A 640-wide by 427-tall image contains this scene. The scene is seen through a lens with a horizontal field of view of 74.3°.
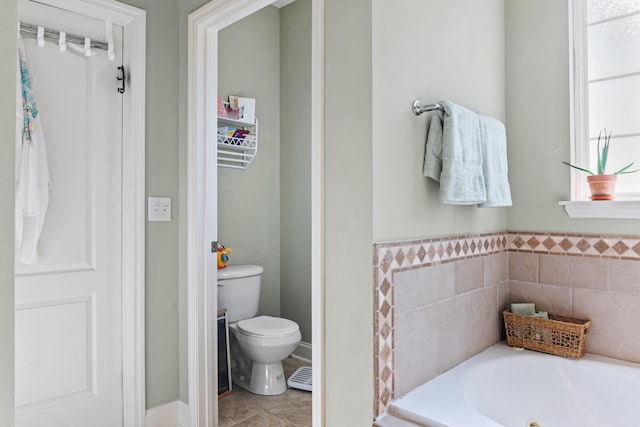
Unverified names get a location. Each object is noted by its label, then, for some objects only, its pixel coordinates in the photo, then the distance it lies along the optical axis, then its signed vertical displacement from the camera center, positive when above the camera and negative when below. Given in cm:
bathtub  160 -69
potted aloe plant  178 +15
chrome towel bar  151 +39
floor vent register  271 -110
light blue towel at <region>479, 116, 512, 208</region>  171 +21
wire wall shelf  292 +49
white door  184 -18
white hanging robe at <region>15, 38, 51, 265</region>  174 +18
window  183 +58
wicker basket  178 -52
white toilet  256 -73
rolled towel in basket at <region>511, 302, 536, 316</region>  196 -44
